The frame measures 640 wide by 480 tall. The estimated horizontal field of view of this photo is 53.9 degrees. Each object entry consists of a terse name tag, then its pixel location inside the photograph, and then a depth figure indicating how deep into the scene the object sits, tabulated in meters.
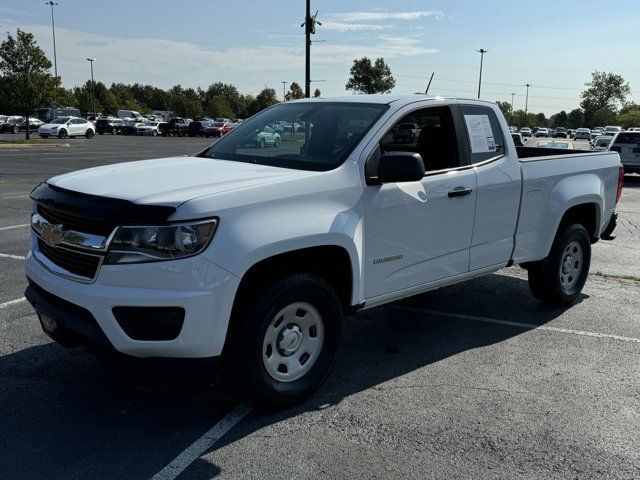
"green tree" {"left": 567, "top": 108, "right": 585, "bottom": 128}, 143.15
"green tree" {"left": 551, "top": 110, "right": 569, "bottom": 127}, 155.25
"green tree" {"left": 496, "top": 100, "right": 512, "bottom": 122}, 134.62
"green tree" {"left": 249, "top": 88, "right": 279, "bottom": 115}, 102.13
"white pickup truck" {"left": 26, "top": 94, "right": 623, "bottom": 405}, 3.23
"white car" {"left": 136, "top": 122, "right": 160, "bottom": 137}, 58.22
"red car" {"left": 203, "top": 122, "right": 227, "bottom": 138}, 58.12
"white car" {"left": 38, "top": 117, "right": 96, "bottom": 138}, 42.46
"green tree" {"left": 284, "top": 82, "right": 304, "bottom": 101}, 66.12
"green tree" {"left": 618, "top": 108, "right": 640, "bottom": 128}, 106.31
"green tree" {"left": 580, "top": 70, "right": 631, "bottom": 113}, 138.62
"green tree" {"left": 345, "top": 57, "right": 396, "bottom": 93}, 64.44
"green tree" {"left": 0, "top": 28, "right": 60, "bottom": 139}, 36.25
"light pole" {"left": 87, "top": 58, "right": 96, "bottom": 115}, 90.68
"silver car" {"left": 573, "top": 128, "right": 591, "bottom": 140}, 84.06
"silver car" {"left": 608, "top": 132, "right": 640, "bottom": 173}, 20.31
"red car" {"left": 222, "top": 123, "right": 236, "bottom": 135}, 58.22
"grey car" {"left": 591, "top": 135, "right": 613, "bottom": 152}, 27.93
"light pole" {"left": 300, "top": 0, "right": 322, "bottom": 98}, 21.28
